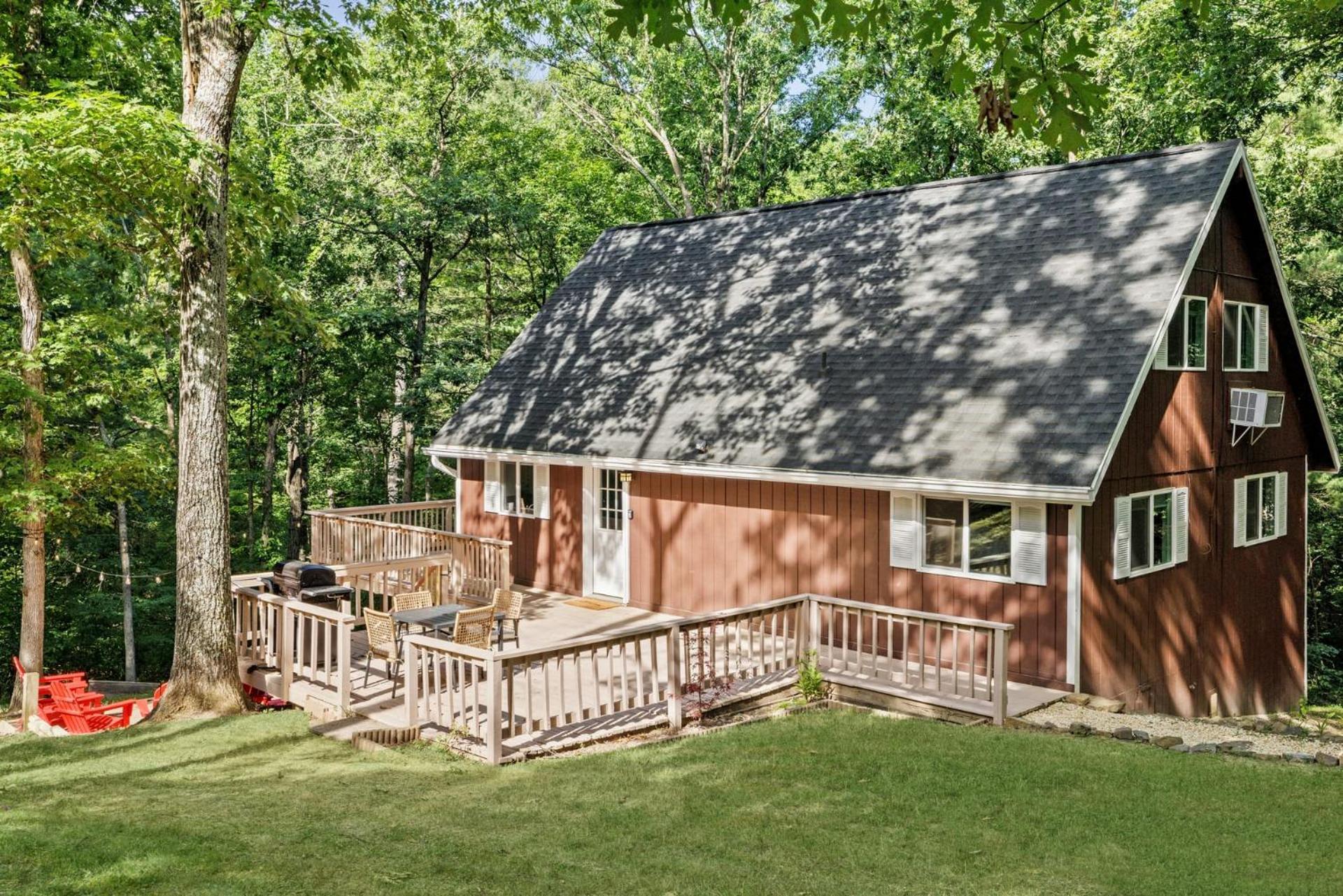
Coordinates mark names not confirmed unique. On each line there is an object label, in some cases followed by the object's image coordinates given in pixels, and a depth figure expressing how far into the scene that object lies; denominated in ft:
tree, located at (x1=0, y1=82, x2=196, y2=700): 32.37
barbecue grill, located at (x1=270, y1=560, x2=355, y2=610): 41.06
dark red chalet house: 37.60
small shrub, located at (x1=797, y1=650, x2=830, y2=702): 34.01
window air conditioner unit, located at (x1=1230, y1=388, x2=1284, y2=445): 44.98
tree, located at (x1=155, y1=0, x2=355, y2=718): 34.06
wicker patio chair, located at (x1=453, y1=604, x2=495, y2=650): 33.47
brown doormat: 50.88
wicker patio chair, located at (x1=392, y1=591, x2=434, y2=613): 40.19
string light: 65.73
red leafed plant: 31.50
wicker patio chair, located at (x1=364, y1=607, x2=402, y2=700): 34.12
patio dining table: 35.19
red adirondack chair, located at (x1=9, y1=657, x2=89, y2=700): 46.91
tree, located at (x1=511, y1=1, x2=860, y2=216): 92.58
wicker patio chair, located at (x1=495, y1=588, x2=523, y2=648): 38.34
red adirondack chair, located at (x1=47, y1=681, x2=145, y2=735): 40.45
